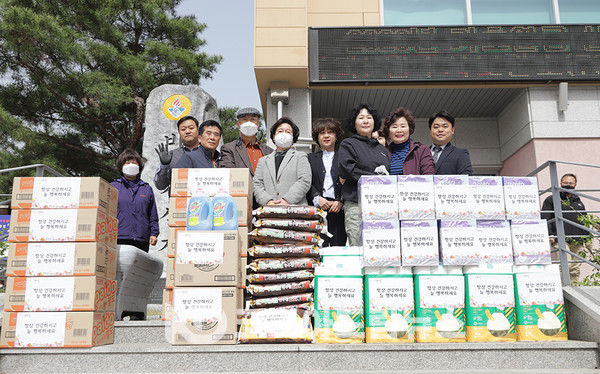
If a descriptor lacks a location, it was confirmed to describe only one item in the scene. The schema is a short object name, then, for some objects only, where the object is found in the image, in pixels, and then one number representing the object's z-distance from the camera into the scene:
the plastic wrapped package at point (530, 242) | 3.20
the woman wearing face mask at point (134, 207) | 4.11
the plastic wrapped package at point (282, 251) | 3.37
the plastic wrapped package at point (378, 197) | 3.19
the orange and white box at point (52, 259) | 3.12
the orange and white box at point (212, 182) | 3.51
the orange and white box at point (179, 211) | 3.55
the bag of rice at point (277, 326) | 2.98
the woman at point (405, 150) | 3.80
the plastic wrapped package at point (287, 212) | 3.48
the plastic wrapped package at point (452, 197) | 3.22
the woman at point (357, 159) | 3.66
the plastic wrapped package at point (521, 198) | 3.30
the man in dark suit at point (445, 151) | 3.88
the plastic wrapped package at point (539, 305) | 3.05
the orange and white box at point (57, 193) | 3.23
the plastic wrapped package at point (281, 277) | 3.31
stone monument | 6.98
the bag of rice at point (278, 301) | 3.26
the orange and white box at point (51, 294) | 3.06
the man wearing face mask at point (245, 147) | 4.28
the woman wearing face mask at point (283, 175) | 3.79
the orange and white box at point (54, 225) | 3.17
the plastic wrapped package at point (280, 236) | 3.43
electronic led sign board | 7.39
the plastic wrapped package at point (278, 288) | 3.28
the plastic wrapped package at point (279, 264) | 3.33
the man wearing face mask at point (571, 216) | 5.48
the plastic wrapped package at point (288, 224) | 3.46
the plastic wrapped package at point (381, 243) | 3.08
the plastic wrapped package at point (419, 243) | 3.10
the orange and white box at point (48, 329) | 3.00
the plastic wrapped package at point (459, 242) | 3.12
